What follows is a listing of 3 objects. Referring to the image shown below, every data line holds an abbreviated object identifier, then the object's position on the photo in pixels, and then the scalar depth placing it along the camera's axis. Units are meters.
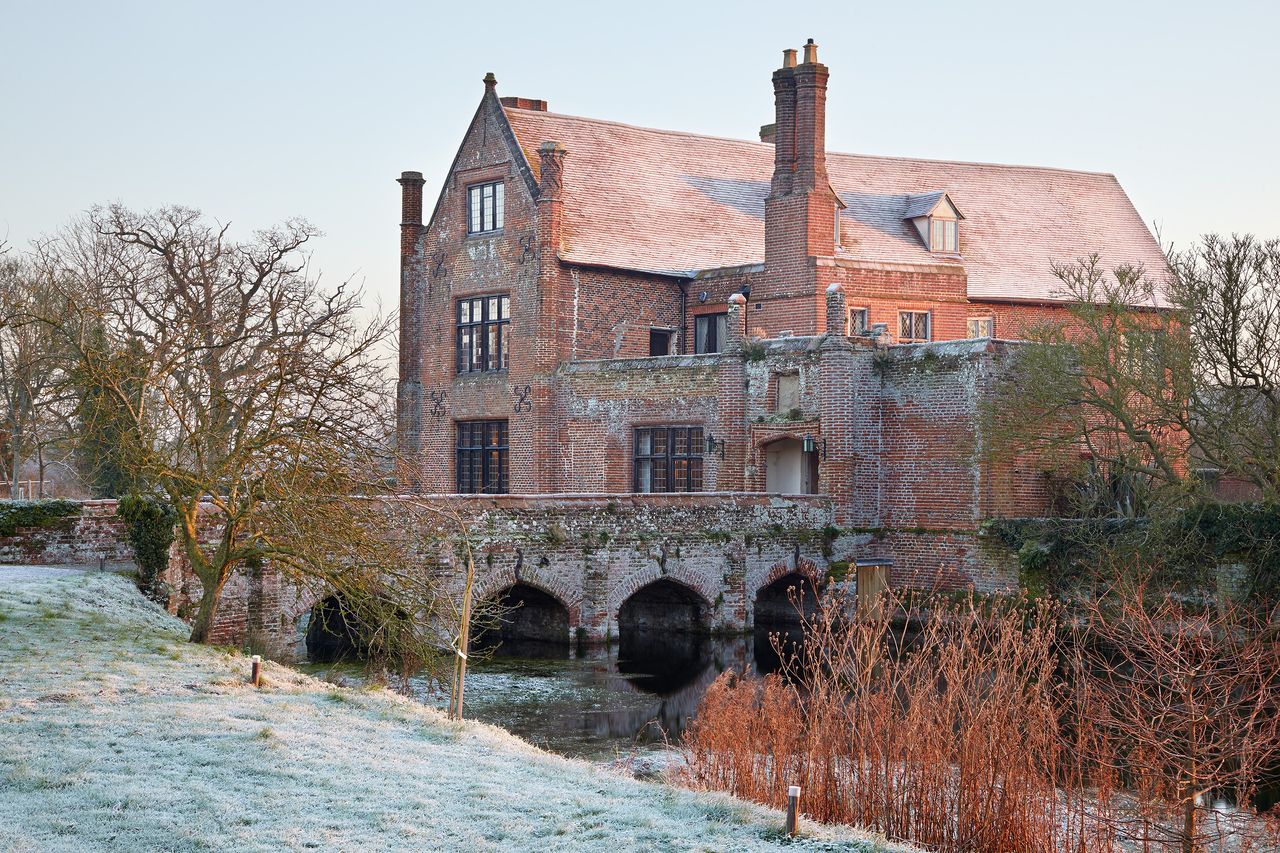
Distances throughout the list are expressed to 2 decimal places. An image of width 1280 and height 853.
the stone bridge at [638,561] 24.22
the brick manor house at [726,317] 28.30
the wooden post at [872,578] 28.20
